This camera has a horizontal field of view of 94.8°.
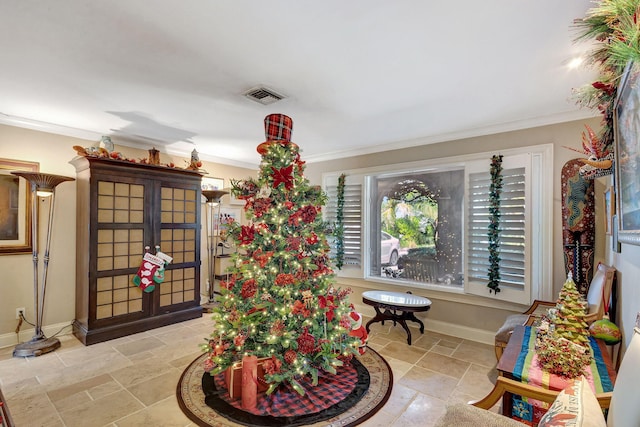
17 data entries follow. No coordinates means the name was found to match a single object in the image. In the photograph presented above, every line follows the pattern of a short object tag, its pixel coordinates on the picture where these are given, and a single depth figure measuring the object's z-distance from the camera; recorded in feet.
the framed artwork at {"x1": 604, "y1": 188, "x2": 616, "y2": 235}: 7.02
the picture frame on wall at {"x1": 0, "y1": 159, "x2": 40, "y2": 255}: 10.48
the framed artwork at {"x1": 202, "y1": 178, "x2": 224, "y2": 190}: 16.25
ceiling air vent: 8.22
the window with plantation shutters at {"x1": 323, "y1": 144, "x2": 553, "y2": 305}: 10.11
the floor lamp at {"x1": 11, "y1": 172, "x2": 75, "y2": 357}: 10.00
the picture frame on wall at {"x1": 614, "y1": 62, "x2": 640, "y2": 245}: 3.50
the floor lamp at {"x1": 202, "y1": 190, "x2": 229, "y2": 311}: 15.06
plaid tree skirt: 6.82
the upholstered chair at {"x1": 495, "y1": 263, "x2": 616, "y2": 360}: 7.01
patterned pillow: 3.03
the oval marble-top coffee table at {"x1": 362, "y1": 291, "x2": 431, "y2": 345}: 11.00
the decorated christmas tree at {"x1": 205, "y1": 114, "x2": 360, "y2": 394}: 7.81
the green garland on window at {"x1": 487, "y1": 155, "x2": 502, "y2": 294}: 10.75
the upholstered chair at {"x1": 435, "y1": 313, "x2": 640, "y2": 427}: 2.76
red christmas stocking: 12.11
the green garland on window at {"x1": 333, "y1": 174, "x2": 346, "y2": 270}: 15.26
